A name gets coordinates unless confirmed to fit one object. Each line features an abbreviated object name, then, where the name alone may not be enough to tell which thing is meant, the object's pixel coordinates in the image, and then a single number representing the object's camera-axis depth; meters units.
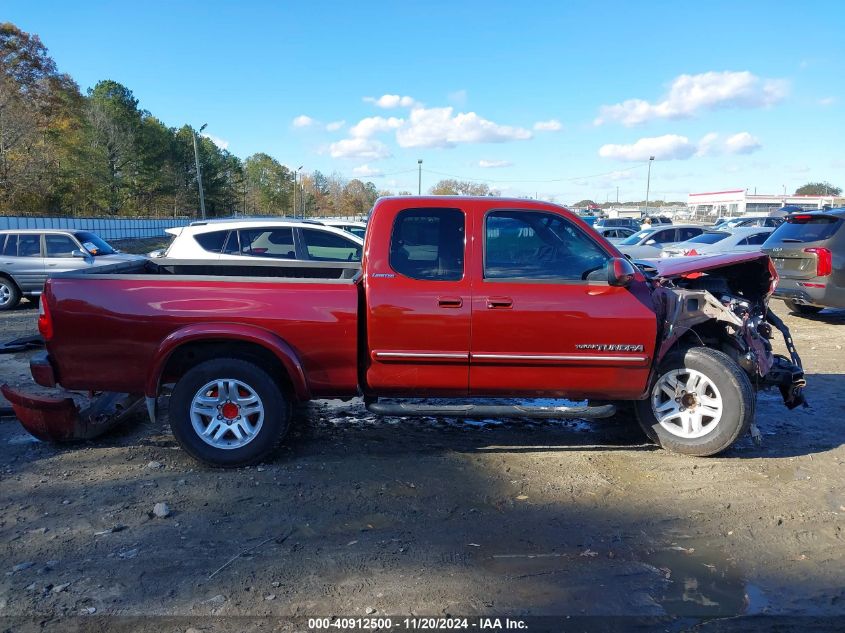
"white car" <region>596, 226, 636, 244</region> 29.21
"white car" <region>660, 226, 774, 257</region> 14.99
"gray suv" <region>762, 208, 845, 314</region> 9.47
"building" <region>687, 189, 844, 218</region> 74.59
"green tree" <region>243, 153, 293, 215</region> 95.56
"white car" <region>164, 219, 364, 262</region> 8.89
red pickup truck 4.30
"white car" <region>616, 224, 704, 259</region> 18.22
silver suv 12.26
